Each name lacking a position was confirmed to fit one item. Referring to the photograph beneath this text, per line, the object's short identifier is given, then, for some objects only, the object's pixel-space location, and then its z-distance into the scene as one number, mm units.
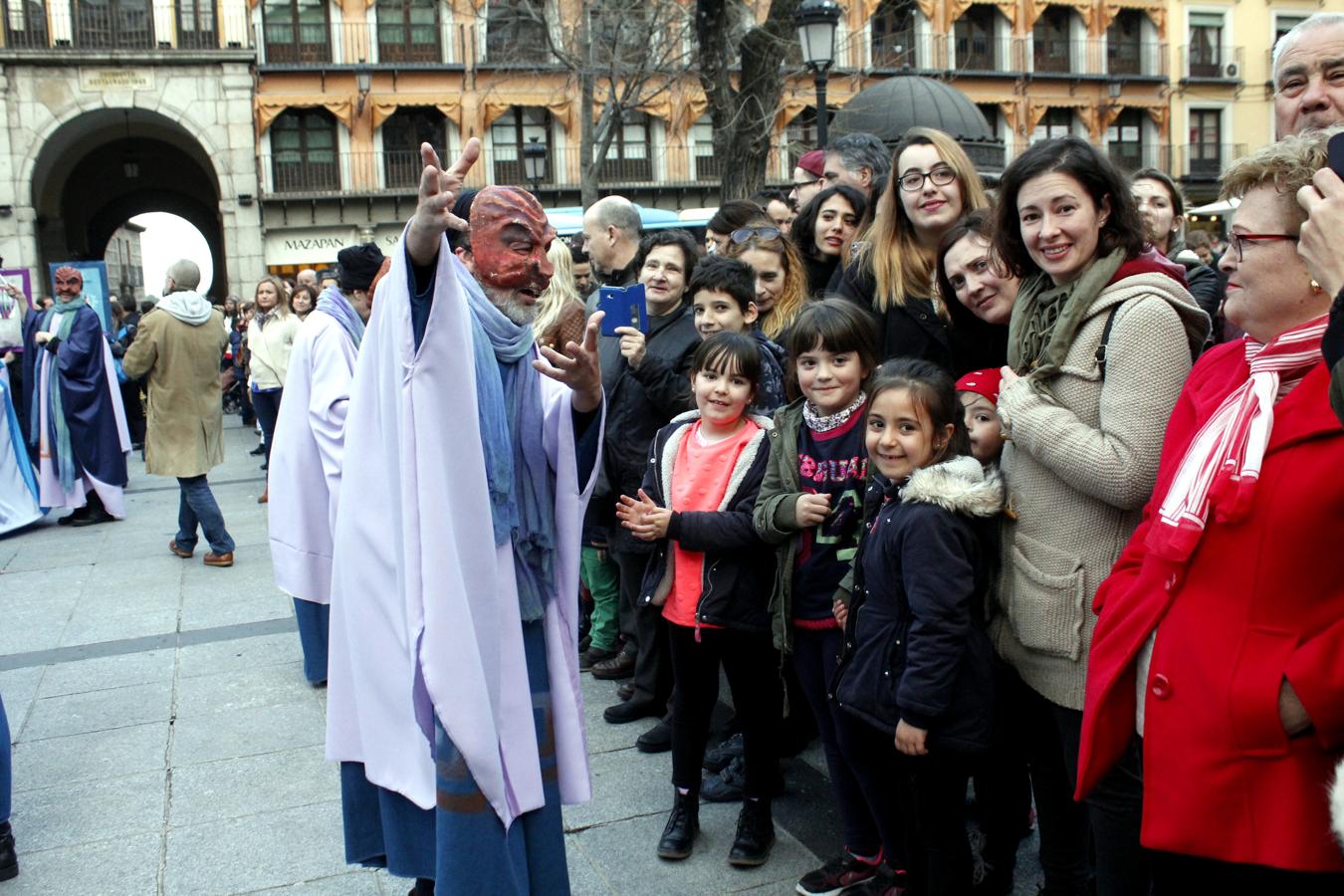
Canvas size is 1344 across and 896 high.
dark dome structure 11445
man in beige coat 8039
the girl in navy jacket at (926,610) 2850
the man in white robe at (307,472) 5129
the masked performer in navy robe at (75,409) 9445
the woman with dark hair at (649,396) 4457
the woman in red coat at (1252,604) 1857
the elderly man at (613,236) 5309
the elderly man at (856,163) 5137
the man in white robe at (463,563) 2619
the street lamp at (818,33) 10508
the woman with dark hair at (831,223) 4797
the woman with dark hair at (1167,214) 4426
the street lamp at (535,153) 20534
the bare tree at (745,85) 11828
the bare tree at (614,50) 18984
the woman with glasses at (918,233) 3684
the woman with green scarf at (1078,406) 2559
